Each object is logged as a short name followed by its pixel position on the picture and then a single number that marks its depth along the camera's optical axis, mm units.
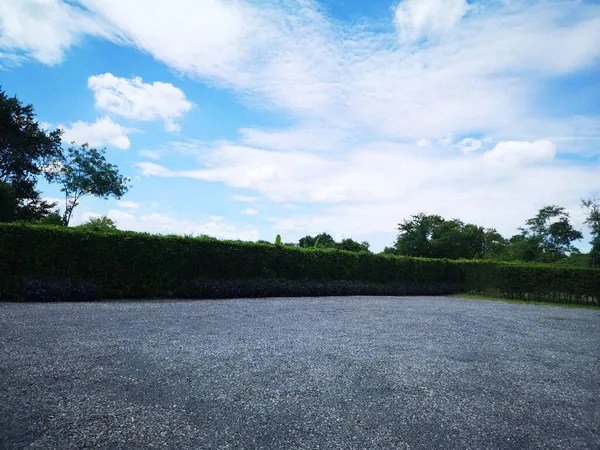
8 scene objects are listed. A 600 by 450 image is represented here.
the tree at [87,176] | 36469
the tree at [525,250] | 39719
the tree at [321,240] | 28672
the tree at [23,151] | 28078
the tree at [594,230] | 30172
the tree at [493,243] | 45375
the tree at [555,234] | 43625
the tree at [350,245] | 27250
